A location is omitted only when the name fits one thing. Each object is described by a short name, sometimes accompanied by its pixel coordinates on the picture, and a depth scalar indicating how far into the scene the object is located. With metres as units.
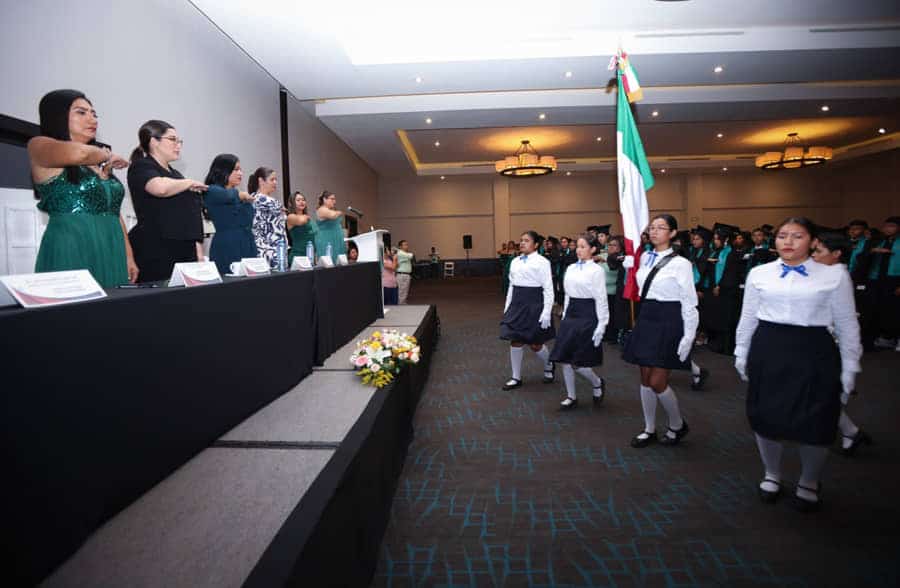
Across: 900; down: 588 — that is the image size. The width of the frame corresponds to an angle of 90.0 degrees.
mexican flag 3.46
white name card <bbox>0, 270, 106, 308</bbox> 1.18
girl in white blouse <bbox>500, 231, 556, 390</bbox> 4.28
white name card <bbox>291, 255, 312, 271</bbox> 3.39
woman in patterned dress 3.73
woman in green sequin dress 1.94
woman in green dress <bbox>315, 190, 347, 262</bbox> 5.14
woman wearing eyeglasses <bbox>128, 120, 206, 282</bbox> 2.41
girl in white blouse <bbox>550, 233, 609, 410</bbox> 3.68
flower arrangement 2.71
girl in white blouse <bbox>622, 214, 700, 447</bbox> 2.91
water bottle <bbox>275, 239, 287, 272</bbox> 3.30
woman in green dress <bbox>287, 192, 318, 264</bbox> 4.81
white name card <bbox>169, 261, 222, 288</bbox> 1.90
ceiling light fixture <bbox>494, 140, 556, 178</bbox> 13.23
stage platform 1.12
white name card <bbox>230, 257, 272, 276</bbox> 2.53
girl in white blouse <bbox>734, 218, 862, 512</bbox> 2.14
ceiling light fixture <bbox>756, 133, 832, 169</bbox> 13.34
